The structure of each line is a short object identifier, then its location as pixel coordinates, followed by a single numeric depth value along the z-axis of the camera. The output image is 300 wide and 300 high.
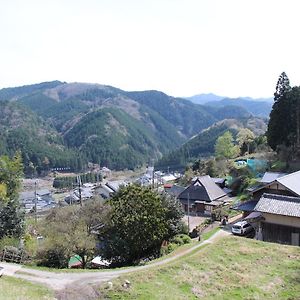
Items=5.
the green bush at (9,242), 24.05
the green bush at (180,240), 24.19
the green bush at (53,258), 20.98
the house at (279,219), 22.73
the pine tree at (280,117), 41.88
